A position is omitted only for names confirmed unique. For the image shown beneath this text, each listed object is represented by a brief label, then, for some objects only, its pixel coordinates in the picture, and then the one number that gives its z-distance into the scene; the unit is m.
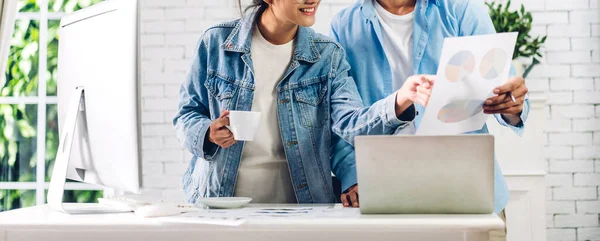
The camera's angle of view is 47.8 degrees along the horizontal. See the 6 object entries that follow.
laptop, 1.26
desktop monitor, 1.44
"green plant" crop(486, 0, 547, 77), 3.43
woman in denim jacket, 1.81
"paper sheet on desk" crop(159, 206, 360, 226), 1.27
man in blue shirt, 1.95
